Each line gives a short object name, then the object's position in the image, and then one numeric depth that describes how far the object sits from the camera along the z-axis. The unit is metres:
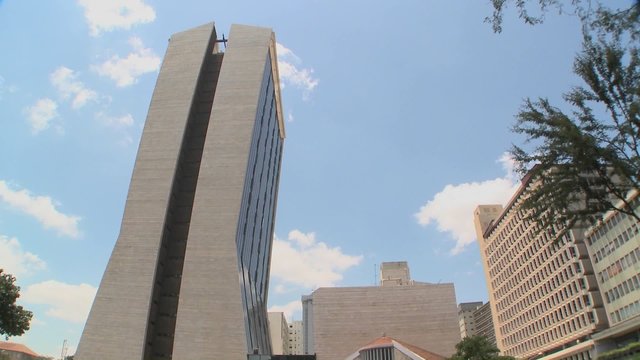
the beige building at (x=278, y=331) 124.38
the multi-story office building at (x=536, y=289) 66.06
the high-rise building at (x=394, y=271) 103.06
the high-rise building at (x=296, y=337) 184.12
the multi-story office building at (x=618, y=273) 52.09
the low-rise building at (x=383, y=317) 65.88
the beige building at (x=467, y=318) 182.88
